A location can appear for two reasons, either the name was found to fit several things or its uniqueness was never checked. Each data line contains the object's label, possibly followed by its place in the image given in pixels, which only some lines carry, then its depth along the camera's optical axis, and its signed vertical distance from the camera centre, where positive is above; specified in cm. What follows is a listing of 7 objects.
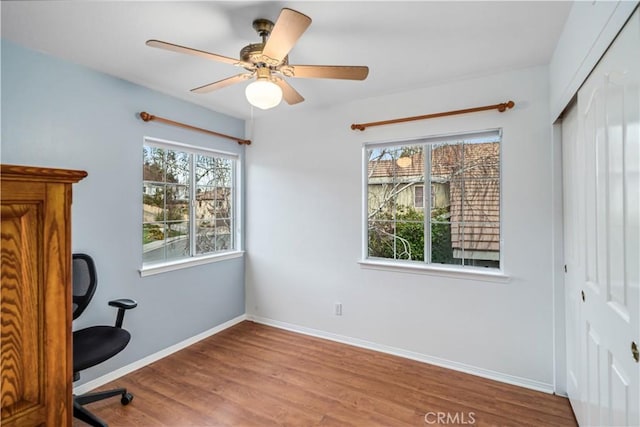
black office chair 185 -80
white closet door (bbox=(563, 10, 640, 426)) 107 -7
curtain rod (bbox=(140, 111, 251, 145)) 261 +88
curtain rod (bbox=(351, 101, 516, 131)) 236 +87
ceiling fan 150 +84
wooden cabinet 71 -19
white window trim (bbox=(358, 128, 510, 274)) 246 -41
